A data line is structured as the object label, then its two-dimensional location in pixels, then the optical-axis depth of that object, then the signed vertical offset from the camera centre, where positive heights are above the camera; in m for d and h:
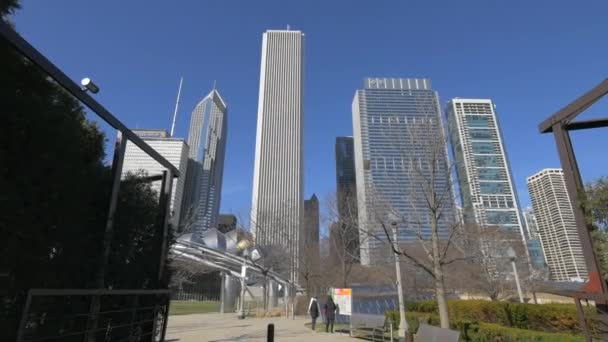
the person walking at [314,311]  17.29 -0.59
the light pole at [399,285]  12.35 +0.45
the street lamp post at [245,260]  25.05 +2.96
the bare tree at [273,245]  32.91 +4.78
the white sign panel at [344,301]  16.59 -0.13
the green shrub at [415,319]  14.20 -0.82
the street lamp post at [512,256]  18.67 +2.05
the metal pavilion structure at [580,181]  4.24 +1.46
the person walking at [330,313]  16.11 -0.63
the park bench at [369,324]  13.07 -0.93
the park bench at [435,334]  7.29 -0.76
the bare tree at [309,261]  30.97 +3.12
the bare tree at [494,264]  24.27 +2.46
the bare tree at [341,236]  19.26 +4.12
